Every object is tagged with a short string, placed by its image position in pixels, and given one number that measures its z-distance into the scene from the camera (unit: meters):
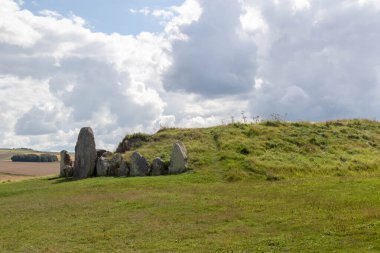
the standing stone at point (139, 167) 44.78
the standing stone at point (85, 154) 48.68
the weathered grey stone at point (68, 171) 51.06
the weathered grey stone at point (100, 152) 51.97
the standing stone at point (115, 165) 46.84
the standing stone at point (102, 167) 47.47
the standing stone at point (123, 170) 45.59
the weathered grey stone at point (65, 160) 54.47
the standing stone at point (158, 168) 44.44
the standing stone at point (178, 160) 43.81
